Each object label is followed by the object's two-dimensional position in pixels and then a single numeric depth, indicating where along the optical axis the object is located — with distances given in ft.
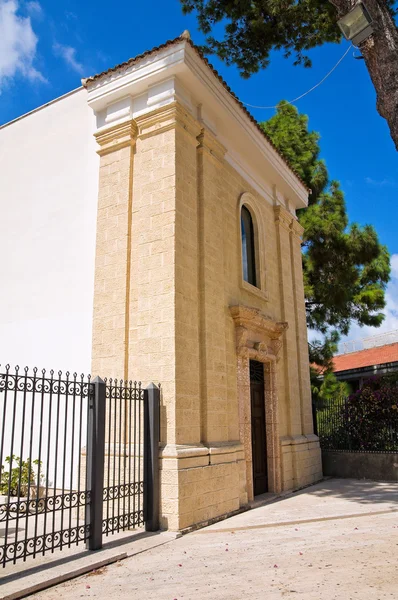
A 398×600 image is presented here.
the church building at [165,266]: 24.32
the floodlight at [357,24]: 17.41
